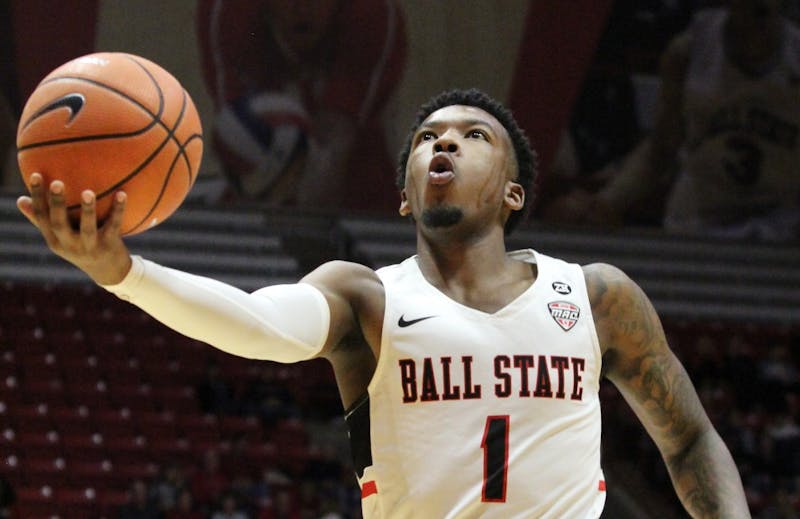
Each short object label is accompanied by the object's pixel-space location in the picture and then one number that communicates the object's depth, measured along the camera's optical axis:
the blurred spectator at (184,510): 18.06
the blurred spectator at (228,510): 18.13
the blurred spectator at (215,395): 22.11
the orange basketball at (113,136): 4.71
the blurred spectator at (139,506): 18.28
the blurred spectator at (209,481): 18.98
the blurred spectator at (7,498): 17.72
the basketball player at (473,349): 5.66
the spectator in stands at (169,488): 18.59
